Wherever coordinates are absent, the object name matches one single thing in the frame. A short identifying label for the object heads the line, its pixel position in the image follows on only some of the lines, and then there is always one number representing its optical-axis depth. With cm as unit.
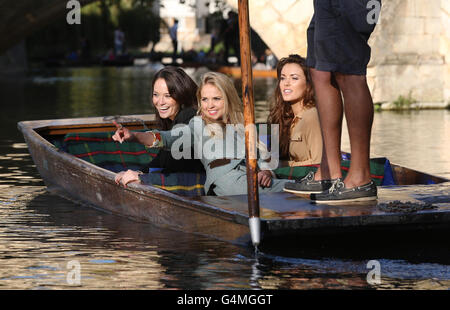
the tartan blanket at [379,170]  1244
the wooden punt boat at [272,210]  950
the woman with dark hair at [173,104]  1201
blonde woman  1124
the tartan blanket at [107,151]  1547
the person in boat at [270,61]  5151
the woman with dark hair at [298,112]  1216
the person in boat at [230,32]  5141
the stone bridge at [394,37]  2770
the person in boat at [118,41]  7730
